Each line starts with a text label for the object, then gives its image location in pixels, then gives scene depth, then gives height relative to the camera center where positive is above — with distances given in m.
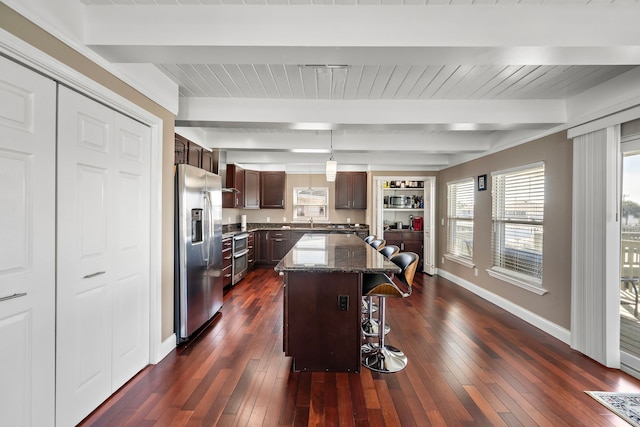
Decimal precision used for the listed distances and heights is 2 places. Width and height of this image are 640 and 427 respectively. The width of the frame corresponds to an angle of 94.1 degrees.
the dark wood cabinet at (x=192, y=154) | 3.54 +0.77
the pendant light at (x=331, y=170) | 3.97 +0.59
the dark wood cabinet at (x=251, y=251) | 6.30 -0.86
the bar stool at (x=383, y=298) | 2.51 -0.77
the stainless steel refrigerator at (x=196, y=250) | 2.94 -0.41
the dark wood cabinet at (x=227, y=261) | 4.79 -0.80
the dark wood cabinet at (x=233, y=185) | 5.84 +0.54
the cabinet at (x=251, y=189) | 6.56 +0.53
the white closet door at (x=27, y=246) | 1.42 -0.18
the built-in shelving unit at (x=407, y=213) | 6.47 +0.01
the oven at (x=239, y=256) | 5.21 -0.81
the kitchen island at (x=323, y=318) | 2.48 -0.88
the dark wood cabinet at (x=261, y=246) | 6.85 -0.77
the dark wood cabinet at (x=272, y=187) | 7.19 +0.62
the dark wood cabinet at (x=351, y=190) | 7.20 +0.56
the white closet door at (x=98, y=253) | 1.74 -0.29
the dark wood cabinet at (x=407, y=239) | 6.77 -0.59
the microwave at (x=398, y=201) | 7.04 +0.29
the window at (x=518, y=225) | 3.67 -0.14
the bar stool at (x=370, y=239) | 4.41 -0.40
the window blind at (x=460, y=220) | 5.30 -0.13
